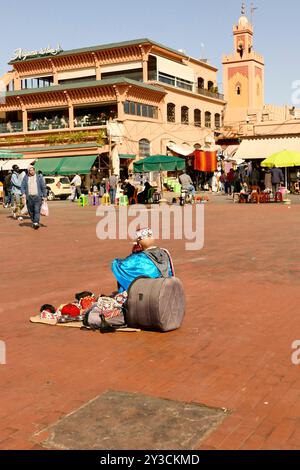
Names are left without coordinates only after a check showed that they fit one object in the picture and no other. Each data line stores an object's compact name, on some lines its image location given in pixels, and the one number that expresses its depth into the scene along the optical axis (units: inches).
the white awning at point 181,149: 1710.1
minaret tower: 2363.4
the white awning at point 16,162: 1599.4
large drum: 214.7
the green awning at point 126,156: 1576.8
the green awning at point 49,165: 1610.5
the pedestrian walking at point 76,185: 1233.4
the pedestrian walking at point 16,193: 774.5
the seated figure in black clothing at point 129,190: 1044.5
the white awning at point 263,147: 1328.0
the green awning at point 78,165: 1561.3
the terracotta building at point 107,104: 1624.0
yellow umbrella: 956.0
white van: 1407.5
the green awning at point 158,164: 1072.2
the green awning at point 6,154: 1083.7
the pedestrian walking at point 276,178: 986.7
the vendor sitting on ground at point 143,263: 229.0
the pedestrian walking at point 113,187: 1077.1
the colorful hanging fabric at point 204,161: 1702.8
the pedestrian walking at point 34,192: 619.5
